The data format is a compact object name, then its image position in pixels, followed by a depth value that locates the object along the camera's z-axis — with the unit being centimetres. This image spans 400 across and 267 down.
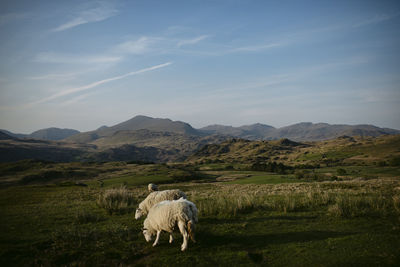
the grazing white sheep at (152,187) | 1611
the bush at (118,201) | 1662
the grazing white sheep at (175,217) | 897
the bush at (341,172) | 5486
